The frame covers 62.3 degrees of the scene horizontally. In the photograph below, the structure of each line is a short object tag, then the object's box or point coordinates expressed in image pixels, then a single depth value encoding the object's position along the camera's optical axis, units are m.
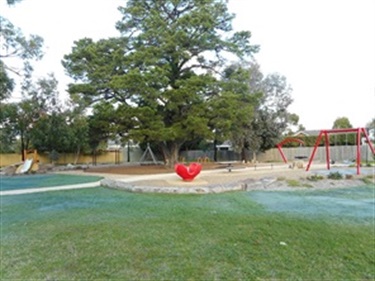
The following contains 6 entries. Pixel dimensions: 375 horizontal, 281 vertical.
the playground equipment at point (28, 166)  19.50
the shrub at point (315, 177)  11.62
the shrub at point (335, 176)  11.84
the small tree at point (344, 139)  29.05
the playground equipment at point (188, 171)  12.23
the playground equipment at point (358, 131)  13.99
